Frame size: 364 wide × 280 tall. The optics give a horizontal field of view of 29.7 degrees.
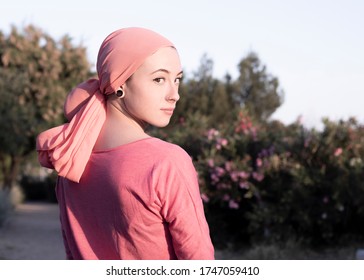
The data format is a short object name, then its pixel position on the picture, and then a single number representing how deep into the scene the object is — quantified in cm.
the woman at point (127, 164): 196
